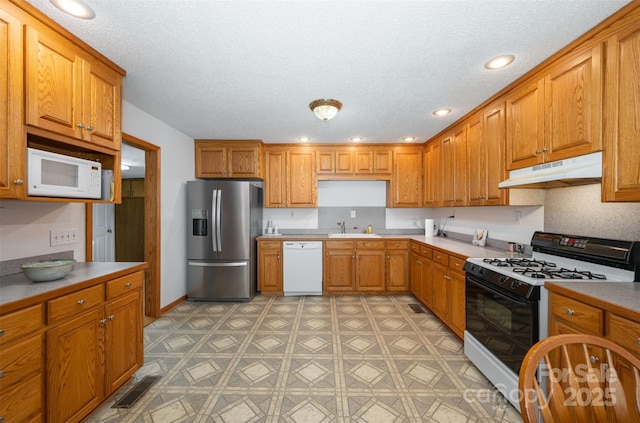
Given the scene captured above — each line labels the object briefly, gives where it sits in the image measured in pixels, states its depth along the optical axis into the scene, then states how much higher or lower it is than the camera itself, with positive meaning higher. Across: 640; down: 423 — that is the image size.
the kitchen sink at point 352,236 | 3.99 -0.41
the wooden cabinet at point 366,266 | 3.87 -0.85
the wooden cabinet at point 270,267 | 3.88 -0.87
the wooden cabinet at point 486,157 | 2.36 +0.54
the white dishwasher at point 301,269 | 3.87 -0.90
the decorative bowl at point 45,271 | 1.44 -0.36
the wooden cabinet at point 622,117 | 1.36 +0.53
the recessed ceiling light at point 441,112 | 2.76 +1.09
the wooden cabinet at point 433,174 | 3.60 +0.54
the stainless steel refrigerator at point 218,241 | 3.56 -0.44
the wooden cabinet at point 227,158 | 3.88 +0.80
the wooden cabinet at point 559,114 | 1.56 +0.70
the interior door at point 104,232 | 4.87 -0.46
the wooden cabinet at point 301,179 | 4.11 +0.51
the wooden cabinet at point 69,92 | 1.45 +0.77
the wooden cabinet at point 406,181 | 4.15 +0.48
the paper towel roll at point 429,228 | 4.05 -0.28
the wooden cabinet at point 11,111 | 1.32 +0.53
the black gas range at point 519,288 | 1.56 -0.54
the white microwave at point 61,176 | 1.46 +0.22
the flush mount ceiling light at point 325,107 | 2.42 +0.99
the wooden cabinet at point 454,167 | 2.97 +0.54
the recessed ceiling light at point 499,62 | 1.81 +1.09
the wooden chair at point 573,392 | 0.72 -0.55
